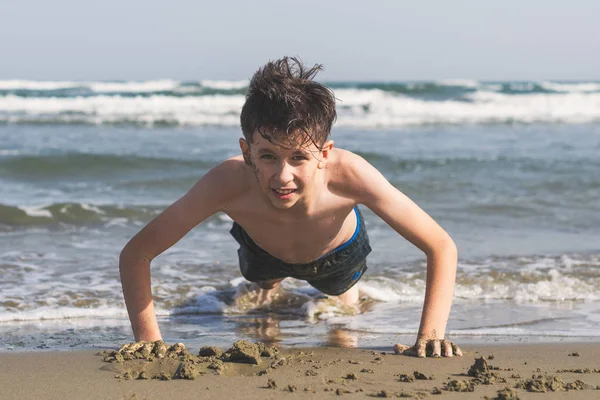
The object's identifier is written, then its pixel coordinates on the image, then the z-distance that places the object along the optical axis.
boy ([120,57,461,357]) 3.26
